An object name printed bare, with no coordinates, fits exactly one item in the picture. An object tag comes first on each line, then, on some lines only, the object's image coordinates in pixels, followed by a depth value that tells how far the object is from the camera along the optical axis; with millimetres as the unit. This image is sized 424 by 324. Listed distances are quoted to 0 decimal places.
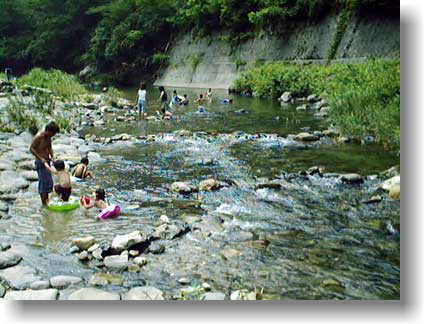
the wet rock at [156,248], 5141
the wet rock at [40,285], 4289
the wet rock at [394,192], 6148
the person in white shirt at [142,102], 17000
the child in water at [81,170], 8477
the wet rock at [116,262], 4770
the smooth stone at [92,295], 3966
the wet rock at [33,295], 3977
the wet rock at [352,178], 7477
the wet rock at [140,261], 4848
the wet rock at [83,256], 5023
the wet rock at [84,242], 5250
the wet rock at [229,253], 4941
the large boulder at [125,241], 5105
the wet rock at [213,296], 3954
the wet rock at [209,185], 7603
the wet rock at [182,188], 7531
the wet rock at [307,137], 11172
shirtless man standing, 6738
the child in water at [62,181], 6863
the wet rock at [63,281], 4367
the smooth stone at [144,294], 4043
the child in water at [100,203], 6402
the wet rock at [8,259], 4738
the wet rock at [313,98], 18838
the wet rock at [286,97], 20405
